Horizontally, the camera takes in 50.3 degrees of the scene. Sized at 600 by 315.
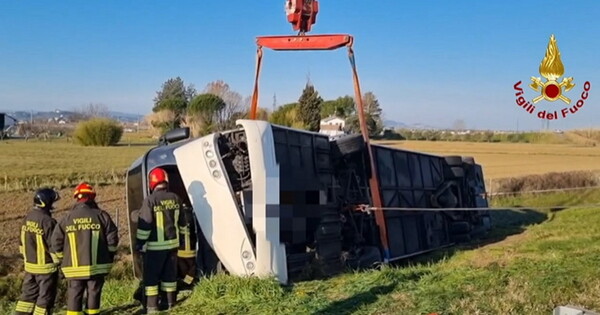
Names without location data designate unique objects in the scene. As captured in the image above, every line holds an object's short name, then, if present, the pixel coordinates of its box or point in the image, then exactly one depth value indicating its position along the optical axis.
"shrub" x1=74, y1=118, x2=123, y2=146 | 48.28
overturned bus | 6.50
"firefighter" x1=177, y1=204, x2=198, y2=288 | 6.42
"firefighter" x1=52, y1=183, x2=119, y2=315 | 5.62
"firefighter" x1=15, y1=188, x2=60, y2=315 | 6.18
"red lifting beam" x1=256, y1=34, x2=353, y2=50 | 7.99
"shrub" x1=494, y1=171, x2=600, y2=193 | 20.20
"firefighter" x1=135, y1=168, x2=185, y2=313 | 6.02
